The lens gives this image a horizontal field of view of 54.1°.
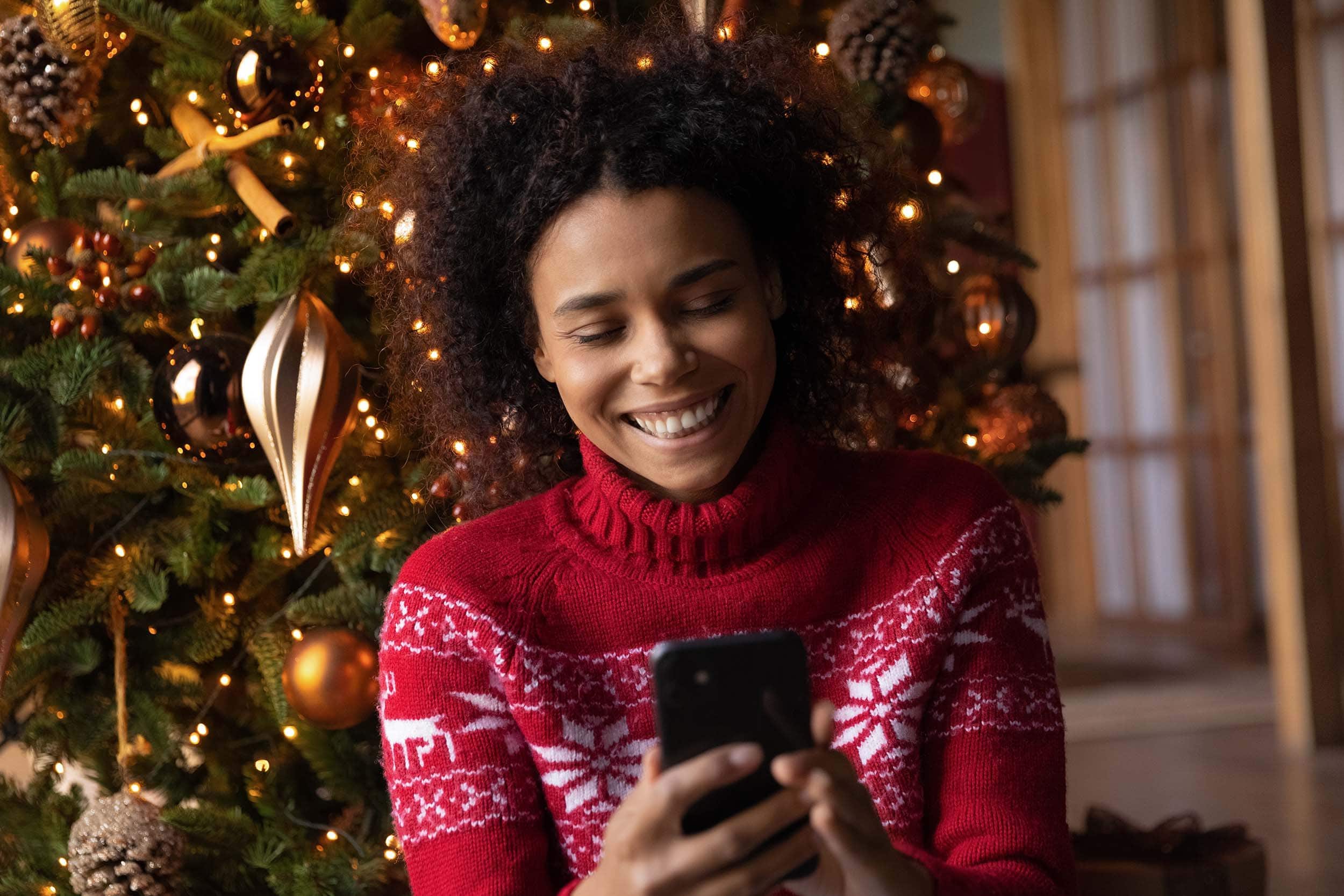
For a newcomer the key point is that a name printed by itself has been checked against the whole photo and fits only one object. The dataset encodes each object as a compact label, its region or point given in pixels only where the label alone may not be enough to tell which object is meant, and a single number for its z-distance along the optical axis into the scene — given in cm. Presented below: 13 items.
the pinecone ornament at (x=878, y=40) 146
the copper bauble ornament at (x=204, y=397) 121
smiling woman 89
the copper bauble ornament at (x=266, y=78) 121
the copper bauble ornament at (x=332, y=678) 122
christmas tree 122
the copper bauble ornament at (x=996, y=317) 160
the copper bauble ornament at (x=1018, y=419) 154
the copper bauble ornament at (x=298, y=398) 118
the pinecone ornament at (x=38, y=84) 131
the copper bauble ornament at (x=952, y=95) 171
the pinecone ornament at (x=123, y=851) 123
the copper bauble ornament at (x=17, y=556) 118
